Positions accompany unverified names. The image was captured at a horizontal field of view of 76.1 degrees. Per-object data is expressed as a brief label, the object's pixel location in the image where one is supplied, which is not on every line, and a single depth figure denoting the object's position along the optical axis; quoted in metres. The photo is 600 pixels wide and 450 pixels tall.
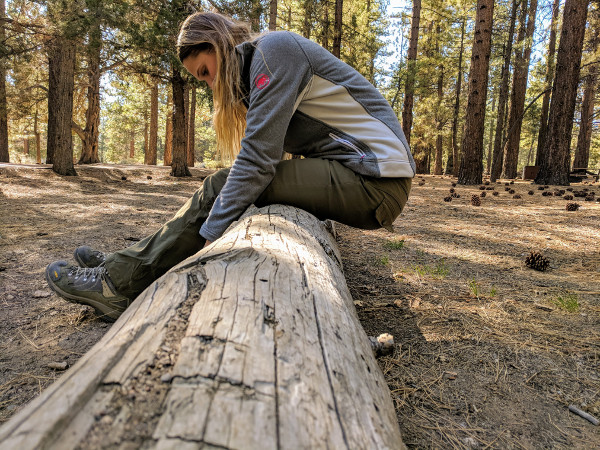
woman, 1.92
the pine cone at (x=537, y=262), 3.15
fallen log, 0.61
